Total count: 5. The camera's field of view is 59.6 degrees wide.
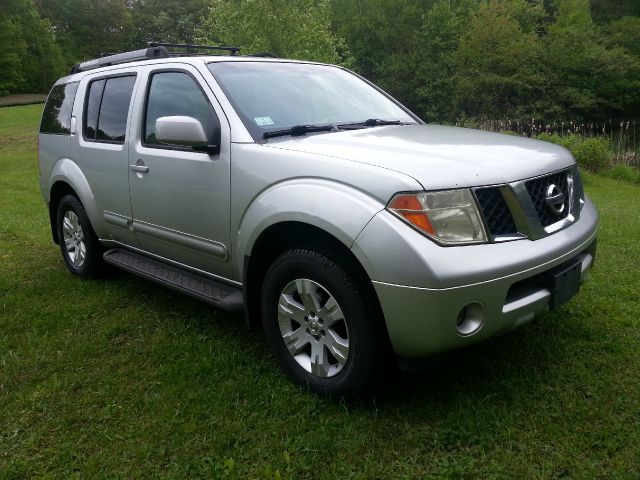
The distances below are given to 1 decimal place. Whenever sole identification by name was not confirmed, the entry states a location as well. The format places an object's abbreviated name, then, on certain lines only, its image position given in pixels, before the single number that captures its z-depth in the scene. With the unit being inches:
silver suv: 94.0
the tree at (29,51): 1742.7
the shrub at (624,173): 487.2
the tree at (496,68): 962.1
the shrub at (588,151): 501.0
